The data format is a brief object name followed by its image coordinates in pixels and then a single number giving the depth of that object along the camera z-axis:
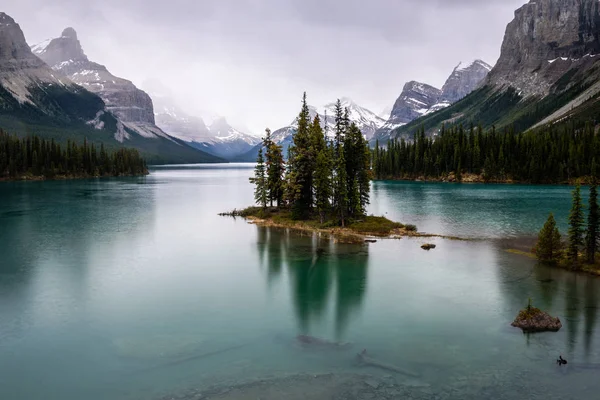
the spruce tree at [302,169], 73.56
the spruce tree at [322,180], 67.56
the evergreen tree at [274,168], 79.81
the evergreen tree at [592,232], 42.00
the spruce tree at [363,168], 71.44
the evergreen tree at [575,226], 41.62
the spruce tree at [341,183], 65.81
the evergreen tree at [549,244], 44.56
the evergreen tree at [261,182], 81.62
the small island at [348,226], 62.63
